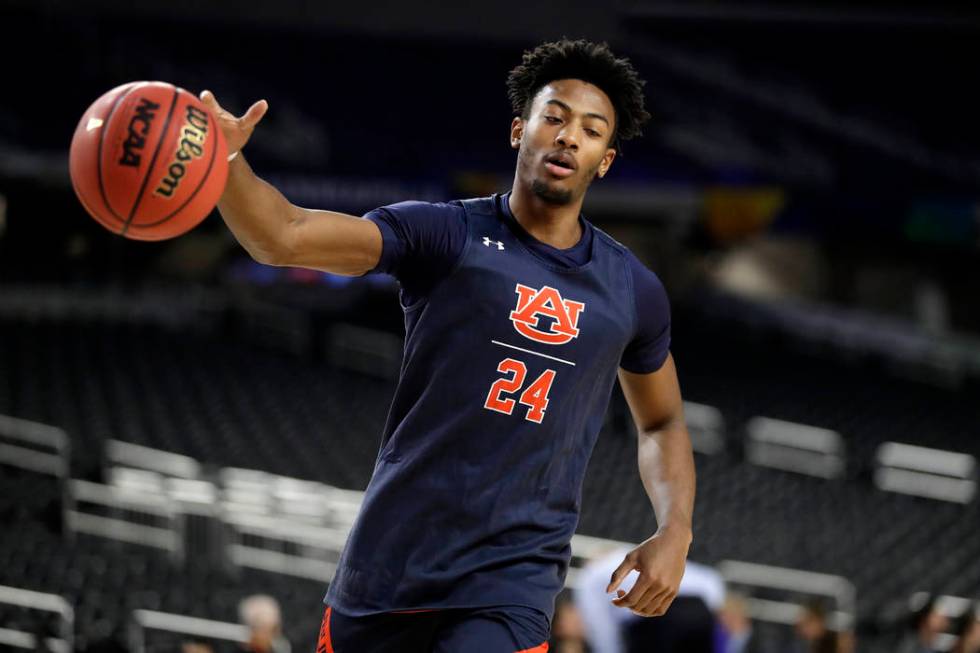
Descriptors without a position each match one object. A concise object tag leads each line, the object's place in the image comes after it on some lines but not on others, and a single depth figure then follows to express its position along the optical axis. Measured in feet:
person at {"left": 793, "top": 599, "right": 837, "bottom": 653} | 40.24
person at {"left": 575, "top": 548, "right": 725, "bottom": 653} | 30.83
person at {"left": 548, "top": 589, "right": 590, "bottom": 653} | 39.88
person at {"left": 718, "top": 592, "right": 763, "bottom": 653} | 43.83
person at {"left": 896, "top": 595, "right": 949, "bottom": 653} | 42.16
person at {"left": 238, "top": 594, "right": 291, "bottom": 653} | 38.88
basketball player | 16.76
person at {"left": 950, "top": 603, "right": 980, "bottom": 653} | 39.65
